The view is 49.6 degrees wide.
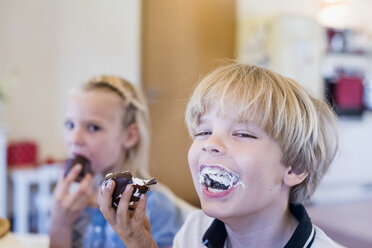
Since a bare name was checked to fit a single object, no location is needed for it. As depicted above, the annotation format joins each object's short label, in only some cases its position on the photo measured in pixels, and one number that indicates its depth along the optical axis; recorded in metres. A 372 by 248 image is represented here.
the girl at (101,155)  1.16
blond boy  0.70
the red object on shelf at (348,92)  4.19
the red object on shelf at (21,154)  3.12
